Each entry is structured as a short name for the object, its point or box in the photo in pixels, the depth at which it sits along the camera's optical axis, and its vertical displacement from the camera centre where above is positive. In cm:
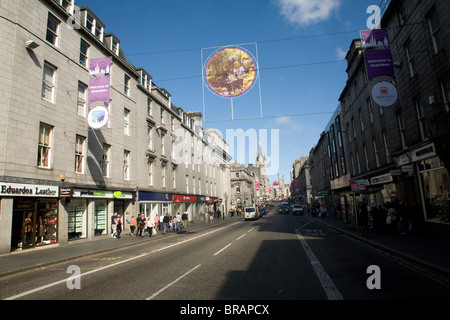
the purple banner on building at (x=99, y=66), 1745 +924
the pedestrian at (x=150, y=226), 2163 -175
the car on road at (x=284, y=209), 5909 -237
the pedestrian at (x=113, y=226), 2112 -159
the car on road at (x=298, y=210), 4925 -227
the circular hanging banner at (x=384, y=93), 1261 +475
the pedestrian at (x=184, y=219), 2856 -174
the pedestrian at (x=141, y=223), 2152 -148
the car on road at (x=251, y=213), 3919 -199
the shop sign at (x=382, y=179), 1957 +117
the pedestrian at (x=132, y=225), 2249 -168
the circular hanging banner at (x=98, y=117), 1666 +559
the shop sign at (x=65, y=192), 1655 +99
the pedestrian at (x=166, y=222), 2411 -167
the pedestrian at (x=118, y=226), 2090 -163
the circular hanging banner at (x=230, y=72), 1276 +621
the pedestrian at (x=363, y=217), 1540 -129
